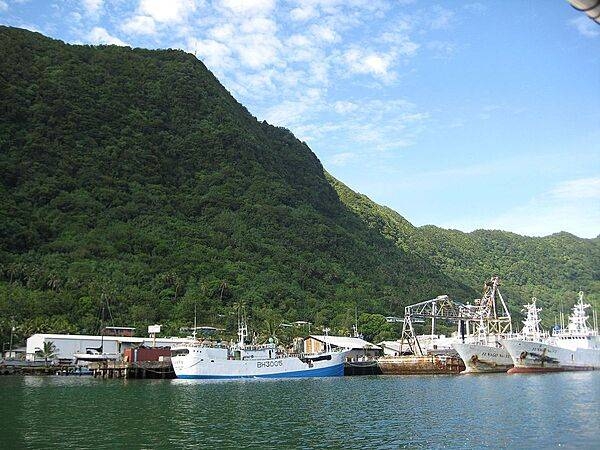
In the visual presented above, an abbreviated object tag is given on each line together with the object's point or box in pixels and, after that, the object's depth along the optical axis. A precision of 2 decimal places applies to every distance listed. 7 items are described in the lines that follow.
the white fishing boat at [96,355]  83.88
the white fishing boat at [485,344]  81.00
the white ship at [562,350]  78.19
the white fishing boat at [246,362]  72.31
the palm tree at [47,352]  81.62
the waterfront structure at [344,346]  96.00
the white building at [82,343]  84.81
